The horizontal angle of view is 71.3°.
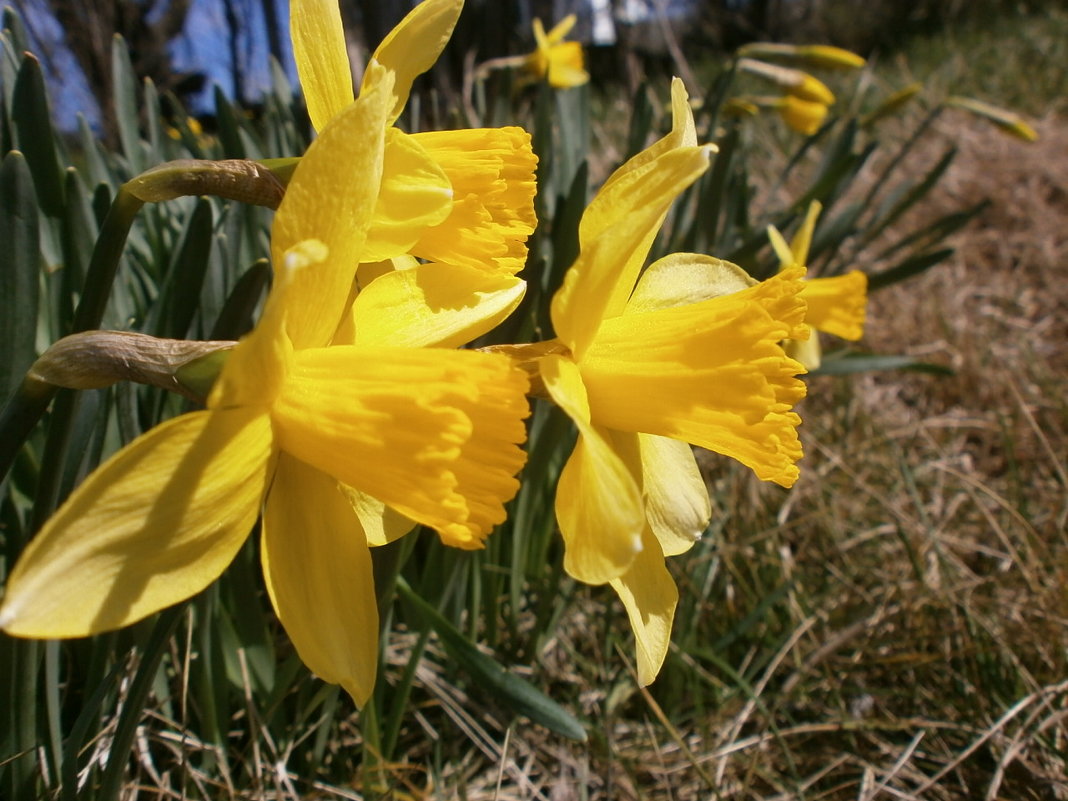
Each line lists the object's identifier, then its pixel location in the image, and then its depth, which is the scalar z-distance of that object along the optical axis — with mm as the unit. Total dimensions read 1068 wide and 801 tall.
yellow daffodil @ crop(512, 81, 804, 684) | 114
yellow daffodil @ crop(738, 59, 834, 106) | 519
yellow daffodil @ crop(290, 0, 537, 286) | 138
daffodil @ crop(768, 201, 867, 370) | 308
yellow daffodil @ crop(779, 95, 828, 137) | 556
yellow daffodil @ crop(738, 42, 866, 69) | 479
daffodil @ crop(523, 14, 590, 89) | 520
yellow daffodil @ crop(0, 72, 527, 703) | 94
